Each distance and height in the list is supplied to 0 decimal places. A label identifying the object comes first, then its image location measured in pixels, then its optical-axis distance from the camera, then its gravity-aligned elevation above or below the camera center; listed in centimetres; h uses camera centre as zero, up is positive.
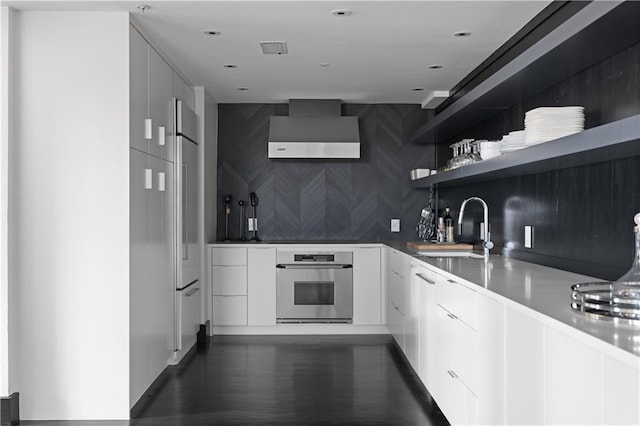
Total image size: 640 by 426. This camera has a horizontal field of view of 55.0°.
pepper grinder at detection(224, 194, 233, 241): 636 +3
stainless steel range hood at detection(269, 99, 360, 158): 609 +83
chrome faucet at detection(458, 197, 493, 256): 373 -19
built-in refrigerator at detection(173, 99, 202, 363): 476 -15
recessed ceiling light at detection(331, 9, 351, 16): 342 +114
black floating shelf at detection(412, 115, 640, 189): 196 +25
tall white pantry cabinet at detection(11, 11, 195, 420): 339 +1
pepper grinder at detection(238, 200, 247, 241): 640 -6
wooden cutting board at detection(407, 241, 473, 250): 473 -25
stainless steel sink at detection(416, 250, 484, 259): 454 -30
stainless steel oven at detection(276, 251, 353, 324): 591 -76
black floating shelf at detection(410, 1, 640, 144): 218 +70
